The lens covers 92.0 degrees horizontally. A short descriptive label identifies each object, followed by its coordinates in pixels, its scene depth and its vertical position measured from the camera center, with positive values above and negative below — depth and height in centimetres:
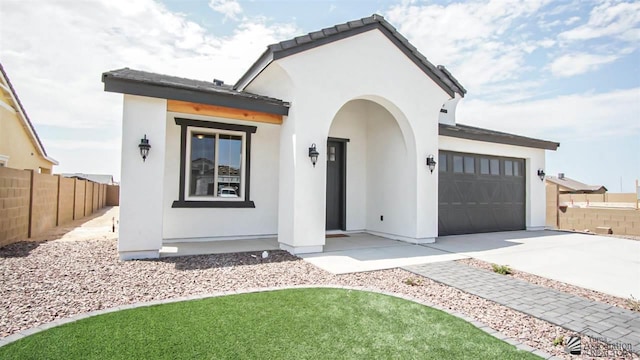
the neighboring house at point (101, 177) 4078 +131
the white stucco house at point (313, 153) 640 +106
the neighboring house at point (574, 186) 4264 +118
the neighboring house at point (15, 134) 1264 +241
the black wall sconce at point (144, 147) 618 +81
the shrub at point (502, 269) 591 -146
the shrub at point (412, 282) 507 -150
